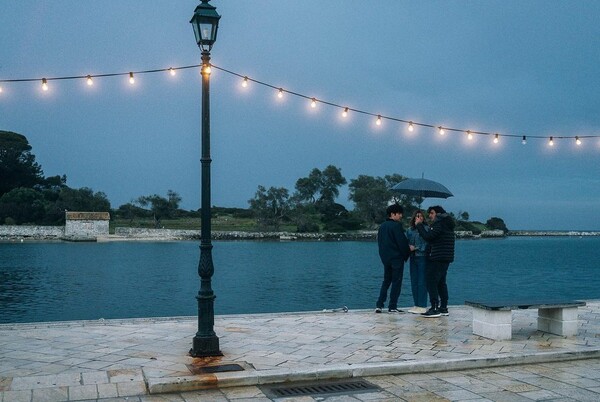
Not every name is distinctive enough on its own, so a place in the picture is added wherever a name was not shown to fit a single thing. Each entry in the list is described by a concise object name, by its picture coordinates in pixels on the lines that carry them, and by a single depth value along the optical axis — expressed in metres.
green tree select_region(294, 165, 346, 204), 123.31
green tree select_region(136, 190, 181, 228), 119.06
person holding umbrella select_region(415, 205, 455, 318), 9.54
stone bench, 7.88
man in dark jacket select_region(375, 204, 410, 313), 10.18
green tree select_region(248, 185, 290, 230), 113.62
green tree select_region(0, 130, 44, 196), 95.75
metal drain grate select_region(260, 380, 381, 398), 5.58
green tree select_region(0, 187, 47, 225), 90.94
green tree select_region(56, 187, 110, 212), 97.69
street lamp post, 6.86
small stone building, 92.50
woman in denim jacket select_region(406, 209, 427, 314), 10.25
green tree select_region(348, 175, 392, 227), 118.62
